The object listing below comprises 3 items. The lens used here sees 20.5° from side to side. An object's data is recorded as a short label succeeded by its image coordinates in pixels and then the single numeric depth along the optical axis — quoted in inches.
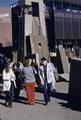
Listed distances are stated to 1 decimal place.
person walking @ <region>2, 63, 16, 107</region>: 320.8
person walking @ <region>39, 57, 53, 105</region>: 325.8
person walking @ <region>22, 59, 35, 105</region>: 322.3
